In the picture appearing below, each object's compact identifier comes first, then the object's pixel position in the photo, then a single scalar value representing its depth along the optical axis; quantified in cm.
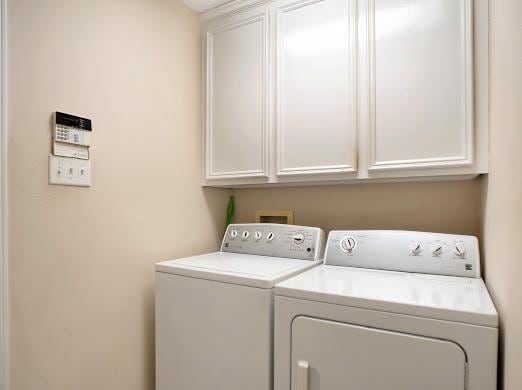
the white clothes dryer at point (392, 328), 83
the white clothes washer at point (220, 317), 114
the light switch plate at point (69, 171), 118
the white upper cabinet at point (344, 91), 125
